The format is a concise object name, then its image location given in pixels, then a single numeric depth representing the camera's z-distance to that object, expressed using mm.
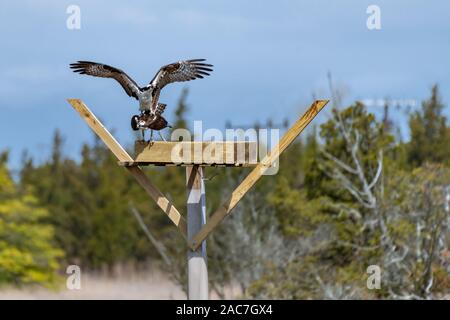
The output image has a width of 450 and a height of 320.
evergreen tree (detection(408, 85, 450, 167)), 27281
